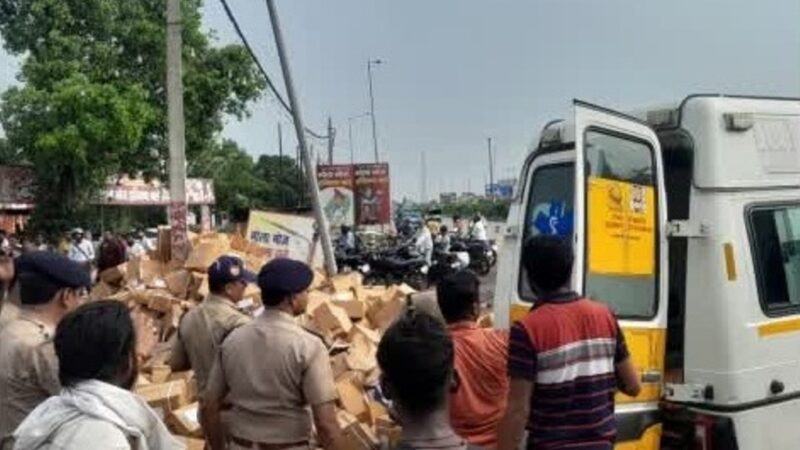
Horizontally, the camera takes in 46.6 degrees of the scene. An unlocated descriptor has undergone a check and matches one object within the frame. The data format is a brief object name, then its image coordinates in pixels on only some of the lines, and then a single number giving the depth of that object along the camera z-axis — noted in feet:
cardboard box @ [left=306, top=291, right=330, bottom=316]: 27.39
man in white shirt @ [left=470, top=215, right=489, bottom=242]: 85.76
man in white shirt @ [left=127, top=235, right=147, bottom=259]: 59.77
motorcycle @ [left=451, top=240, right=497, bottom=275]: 75.87
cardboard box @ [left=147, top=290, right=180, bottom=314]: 31.71
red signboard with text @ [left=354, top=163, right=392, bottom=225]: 103.65
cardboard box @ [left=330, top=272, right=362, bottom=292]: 32.55
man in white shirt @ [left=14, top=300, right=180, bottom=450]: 6.89
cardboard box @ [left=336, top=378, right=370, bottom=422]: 20.01
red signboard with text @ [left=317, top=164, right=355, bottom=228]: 93.91
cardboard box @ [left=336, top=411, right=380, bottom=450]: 17.49
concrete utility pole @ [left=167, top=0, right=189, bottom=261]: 36.27
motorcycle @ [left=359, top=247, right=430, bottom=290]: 63.10
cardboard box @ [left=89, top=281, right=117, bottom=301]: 35.39
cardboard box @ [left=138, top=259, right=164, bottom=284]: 35.73
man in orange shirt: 11.81
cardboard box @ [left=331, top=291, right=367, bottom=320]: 28.45
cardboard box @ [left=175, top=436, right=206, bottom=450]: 18.66
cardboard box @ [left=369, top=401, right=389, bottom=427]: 19.86
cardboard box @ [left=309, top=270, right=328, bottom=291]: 33.23
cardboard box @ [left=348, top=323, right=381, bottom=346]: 25.23
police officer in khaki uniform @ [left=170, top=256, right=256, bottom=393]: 15.19
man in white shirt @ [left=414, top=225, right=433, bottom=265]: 65.18
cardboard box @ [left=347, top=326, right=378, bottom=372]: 23.04
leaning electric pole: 38.40
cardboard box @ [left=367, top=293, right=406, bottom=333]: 28.55
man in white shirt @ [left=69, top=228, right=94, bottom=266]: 58.18
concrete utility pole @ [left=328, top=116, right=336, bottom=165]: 174.29
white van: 13.21
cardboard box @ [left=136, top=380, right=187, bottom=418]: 20.42
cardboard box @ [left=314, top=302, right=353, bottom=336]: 26.25
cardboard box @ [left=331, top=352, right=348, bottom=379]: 22.67
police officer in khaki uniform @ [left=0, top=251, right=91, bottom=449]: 10.48
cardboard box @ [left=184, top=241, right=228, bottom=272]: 34.12
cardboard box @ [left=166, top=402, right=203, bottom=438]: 19.49
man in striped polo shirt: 10.71
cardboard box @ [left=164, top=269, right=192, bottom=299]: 33.35
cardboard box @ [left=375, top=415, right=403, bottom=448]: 17.54
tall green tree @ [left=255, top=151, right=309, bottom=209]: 241.96
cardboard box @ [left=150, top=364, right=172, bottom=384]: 23.41
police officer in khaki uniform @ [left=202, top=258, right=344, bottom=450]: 11.82
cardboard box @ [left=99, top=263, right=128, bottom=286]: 36.60
